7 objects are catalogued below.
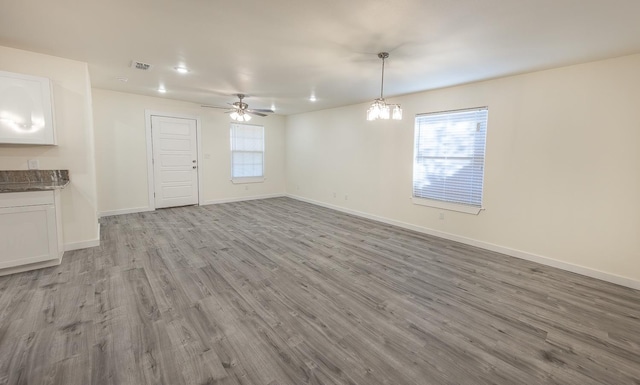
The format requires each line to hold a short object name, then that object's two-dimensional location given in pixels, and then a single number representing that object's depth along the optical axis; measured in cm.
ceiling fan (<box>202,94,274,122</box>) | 519
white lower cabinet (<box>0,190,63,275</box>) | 289
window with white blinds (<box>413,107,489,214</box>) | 415
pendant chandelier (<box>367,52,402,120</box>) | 310
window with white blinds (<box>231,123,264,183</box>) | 737
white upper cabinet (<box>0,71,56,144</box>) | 301
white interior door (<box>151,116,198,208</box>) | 609
